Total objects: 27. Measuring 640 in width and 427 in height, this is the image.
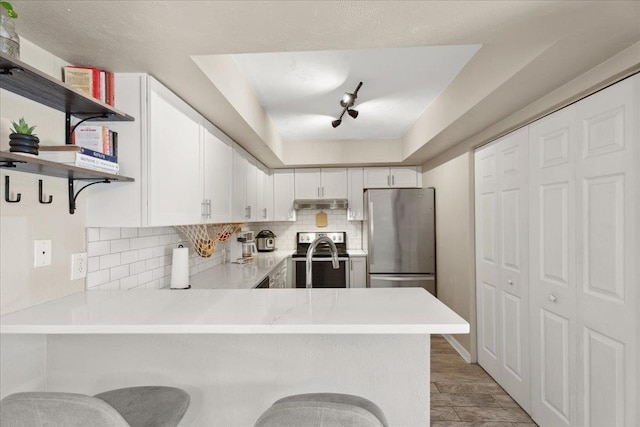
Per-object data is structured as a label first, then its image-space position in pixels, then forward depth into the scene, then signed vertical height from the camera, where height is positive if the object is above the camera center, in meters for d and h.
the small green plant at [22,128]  1.16 +0.30
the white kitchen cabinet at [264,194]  4.12 +0.25
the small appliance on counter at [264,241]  4.84 -0.38
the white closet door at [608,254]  1.56 -0.21
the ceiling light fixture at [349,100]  2.57 +0.88
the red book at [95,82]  1.54 +0.60
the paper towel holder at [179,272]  2.25 -0.38
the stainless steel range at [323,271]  4.34 -0.73
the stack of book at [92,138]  1.51 +0.34
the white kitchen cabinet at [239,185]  3.09 +0.28
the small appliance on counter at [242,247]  3.88 -0.38
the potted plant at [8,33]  1.07 +0.59
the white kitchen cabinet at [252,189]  3.59 +0.28
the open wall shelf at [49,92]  1.12 +0.47
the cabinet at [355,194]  4.74 +0.27
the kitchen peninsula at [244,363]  1.49 -0.65
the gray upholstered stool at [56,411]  0.87 -0.50
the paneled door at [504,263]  2.42 -0.39
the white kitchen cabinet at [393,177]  4.72 +0.50
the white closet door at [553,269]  1.94 -0.35
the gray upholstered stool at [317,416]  0.91 -0.54
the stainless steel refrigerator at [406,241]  4.12 -0.34
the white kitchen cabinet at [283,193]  4.79 +0.29
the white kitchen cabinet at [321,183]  4.78 +0.43
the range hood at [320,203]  4.68 +0.15
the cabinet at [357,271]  4.41 -0.74
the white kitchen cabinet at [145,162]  1.65 +0.26
